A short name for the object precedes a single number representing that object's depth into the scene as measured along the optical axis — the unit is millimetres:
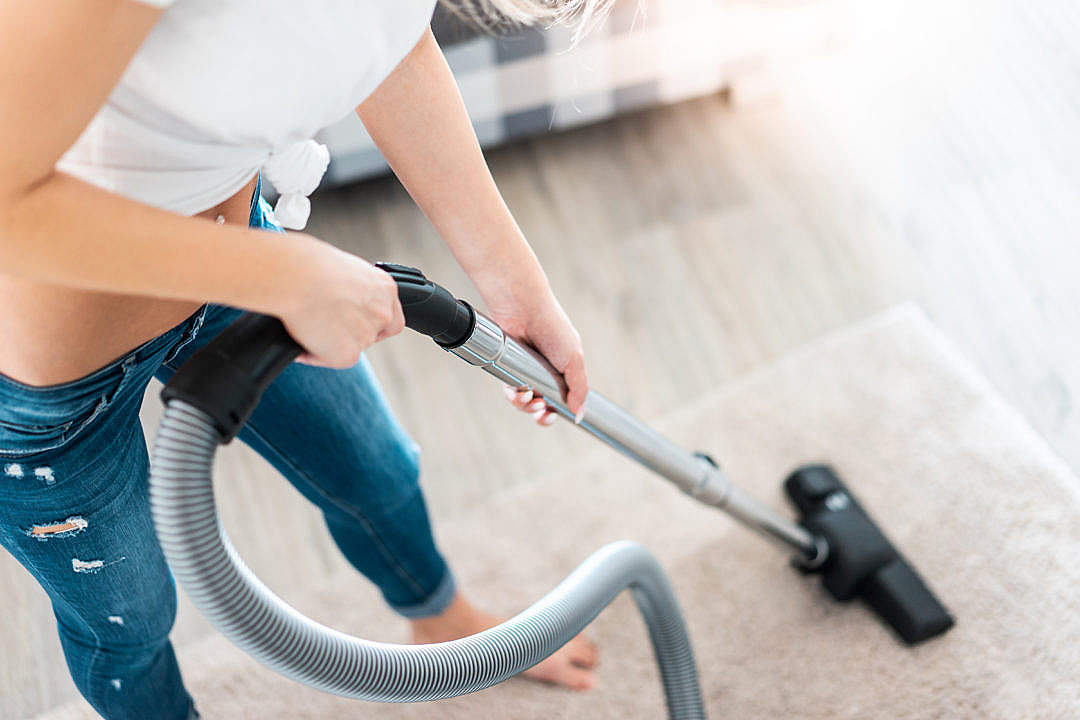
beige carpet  1264
